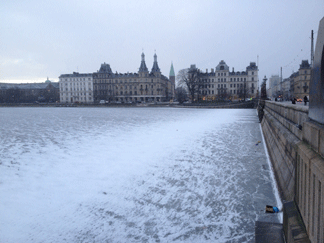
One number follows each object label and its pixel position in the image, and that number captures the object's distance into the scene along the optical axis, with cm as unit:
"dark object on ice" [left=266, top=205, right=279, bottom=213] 677
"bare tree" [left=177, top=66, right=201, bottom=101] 8019
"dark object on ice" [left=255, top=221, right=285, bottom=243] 502
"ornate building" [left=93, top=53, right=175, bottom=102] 11431
